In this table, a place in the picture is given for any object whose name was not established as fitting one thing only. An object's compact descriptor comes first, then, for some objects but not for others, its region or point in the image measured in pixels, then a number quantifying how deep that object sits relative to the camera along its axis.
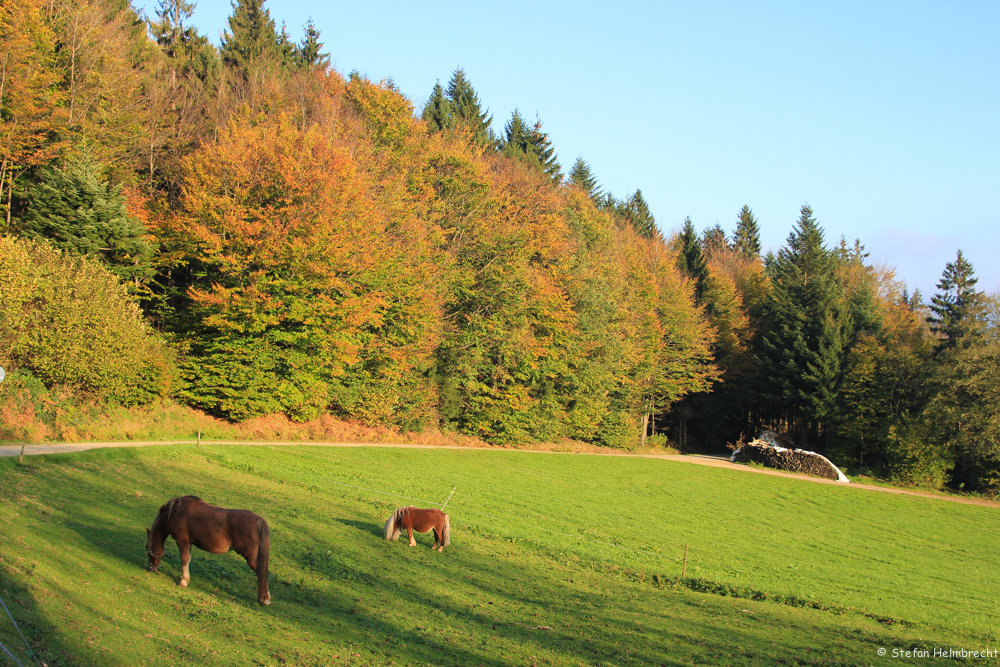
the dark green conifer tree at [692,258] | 79.88
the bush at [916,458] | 47.84
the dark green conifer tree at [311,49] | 64.56
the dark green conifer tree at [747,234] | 120.62
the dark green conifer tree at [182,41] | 49.01
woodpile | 48.00
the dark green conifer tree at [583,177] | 91.50
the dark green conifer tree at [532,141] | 80.81
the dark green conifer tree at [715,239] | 116.22
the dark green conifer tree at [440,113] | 66.00
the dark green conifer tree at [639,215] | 94.30
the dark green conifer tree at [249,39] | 52.28
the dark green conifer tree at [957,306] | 50.56
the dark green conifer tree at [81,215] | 30.20
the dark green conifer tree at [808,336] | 59.66
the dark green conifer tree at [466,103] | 72.75
